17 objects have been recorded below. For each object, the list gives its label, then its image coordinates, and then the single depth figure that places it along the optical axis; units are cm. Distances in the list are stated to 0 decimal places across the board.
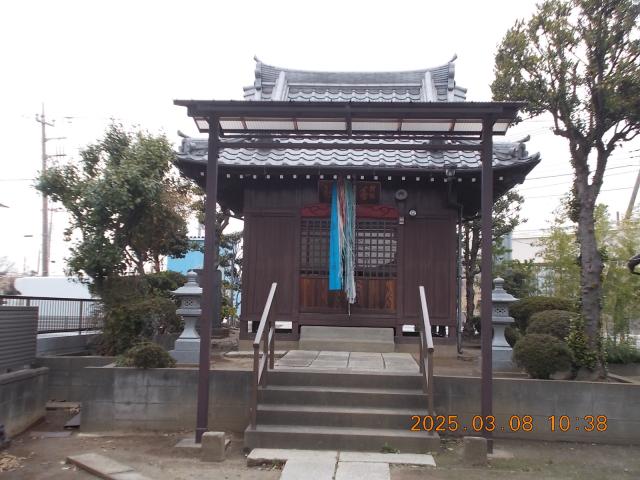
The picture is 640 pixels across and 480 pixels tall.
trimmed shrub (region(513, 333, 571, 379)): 704
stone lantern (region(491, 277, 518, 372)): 881
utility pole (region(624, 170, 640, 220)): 1748
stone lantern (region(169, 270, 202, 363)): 914
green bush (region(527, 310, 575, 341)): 833
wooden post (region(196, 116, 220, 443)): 638
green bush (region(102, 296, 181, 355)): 952
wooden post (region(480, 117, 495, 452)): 614
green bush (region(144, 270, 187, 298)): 1199
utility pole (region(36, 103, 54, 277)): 2742
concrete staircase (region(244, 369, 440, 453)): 605
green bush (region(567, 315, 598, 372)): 752
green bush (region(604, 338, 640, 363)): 968
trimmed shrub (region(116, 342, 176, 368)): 727
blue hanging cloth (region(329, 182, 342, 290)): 995
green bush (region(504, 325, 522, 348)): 1030
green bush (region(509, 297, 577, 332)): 1054
